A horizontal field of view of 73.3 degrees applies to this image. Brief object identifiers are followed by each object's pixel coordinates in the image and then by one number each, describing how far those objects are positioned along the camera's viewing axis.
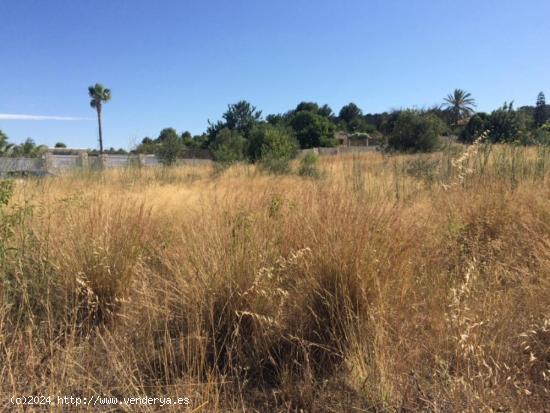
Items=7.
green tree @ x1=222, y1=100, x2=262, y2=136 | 56.06
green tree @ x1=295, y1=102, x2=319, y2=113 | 72.10
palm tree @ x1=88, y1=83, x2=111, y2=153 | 50.97
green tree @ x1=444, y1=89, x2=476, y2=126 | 59.57
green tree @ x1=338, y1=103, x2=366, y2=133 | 78.04
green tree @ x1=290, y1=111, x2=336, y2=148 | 52.00
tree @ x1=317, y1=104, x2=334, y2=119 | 77.00
